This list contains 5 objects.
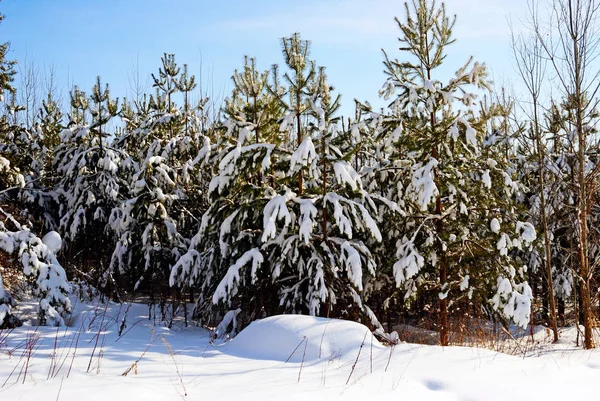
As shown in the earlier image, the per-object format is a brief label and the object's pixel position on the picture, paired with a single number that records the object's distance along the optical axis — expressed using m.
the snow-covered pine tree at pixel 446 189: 7.88
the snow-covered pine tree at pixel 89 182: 11.47
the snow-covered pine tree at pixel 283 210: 7.26
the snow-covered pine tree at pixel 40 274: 7.16
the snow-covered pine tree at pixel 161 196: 10.12
